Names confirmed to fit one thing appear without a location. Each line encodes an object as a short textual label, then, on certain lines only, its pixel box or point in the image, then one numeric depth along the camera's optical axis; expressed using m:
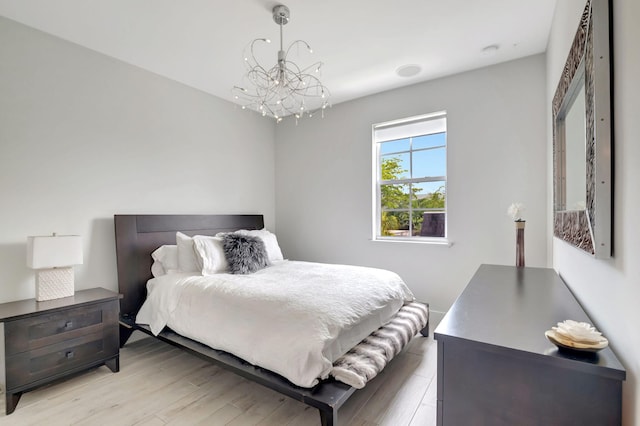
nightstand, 2.00
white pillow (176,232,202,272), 2.97
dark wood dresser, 0.84
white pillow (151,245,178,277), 3.02
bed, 1.70
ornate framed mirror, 1.00
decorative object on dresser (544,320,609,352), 0.85
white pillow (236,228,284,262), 3.50
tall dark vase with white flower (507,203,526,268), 2.53
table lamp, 2.22
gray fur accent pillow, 2.96
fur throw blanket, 1.77
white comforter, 1.80
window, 3.53
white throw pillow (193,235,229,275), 2.89
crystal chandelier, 2.28
